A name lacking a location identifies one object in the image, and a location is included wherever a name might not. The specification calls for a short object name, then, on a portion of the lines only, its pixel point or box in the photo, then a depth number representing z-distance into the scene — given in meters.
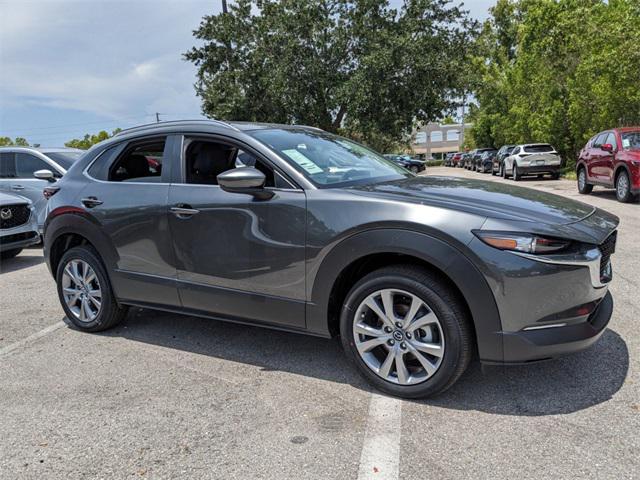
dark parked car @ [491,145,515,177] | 25.52
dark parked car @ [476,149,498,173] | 32.34
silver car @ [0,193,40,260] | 7.88
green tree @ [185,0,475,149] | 23.11
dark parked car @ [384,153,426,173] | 35.65
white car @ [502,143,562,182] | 20.98
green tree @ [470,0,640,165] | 16.61
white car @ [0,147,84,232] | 9.65
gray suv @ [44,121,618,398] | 2.82
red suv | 11.13
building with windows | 95.69
